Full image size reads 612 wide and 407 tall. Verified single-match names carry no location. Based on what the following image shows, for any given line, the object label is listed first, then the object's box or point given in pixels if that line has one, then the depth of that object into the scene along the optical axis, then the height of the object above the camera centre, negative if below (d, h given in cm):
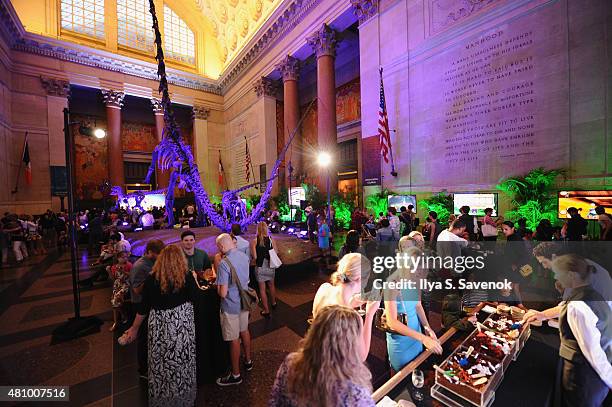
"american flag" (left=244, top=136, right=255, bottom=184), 1812 +299
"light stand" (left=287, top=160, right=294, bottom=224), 1356 -103
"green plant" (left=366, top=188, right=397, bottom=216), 1013 -26
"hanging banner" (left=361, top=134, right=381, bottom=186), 1062 +150
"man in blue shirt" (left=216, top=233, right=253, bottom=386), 271 -111
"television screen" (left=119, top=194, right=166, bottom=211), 1911 +2
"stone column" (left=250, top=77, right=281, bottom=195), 1781 +565
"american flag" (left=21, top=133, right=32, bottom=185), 1449 +244
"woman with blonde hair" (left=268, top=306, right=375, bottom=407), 106 -76
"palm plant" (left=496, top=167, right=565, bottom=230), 645 -14
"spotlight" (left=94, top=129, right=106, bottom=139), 630 +179
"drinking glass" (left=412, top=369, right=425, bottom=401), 184 -145
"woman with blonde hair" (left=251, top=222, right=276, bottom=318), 424 -106
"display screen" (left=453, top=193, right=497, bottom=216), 757 -32
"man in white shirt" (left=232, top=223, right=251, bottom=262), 353 -66
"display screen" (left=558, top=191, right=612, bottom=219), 568 -30
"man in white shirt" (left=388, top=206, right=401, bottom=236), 688 -74
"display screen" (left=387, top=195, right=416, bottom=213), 949 -24
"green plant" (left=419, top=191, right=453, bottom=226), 837 -41
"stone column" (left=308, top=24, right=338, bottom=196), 1275 +564
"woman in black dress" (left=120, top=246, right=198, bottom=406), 225 -115
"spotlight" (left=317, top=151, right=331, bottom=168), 823 +126
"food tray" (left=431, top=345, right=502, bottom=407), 172 -143
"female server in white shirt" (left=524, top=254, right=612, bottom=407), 171 -105
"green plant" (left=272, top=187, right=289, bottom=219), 1539 -35
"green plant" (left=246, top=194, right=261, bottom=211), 1756 -20
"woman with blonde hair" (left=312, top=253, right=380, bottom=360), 197 -77
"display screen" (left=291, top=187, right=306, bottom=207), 1398 +11
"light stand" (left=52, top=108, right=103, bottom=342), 379 -185
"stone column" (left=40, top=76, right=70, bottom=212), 1614 +561
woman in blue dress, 209 -112
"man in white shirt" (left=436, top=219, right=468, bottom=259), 425 -82
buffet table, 183 -153
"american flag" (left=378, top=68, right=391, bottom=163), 949 +246
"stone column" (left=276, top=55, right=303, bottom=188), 1549 +665
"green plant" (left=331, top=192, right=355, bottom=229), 1225 -66
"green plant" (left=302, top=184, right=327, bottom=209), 1318 -2
